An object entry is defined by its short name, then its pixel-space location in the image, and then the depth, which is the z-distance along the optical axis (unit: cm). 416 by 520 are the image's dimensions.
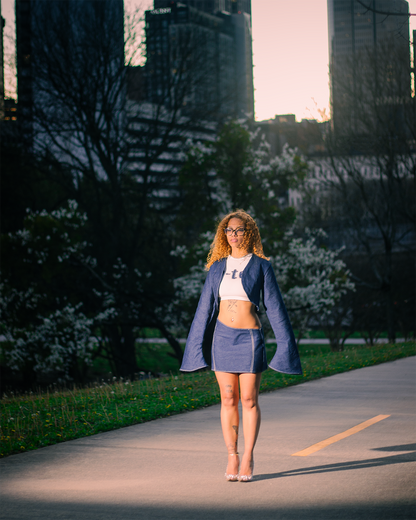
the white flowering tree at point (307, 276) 2230
